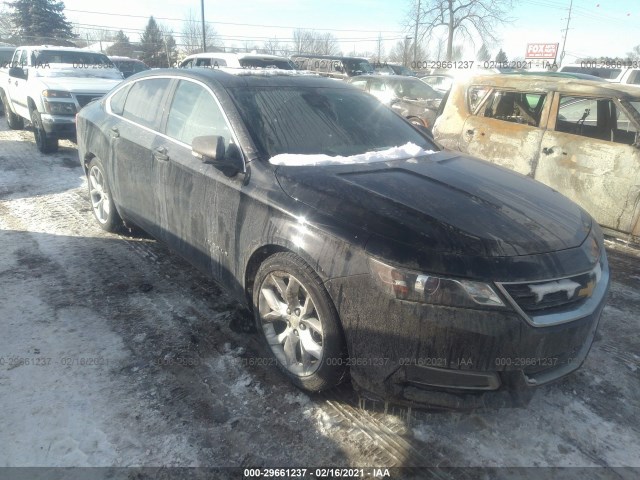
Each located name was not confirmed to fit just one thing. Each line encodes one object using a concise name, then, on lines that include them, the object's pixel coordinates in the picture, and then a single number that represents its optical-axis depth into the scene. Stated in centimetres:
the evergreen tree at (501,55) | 5512
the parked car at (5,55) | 1241
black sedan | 212
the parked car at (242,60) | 1116
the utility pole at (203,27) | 2986
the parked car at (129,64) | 2059
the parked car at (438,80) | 1885
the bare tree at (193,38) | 5448
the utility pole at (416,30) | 3894
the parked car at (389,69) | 2458
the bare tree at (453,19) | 3809
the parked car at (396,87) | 1190
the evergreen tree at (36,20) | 3741
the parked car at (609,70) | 1434
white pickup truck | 789
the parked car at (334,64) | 1730
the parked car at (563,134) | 489
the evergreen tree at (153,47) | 3753
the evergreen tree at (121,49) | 4094
